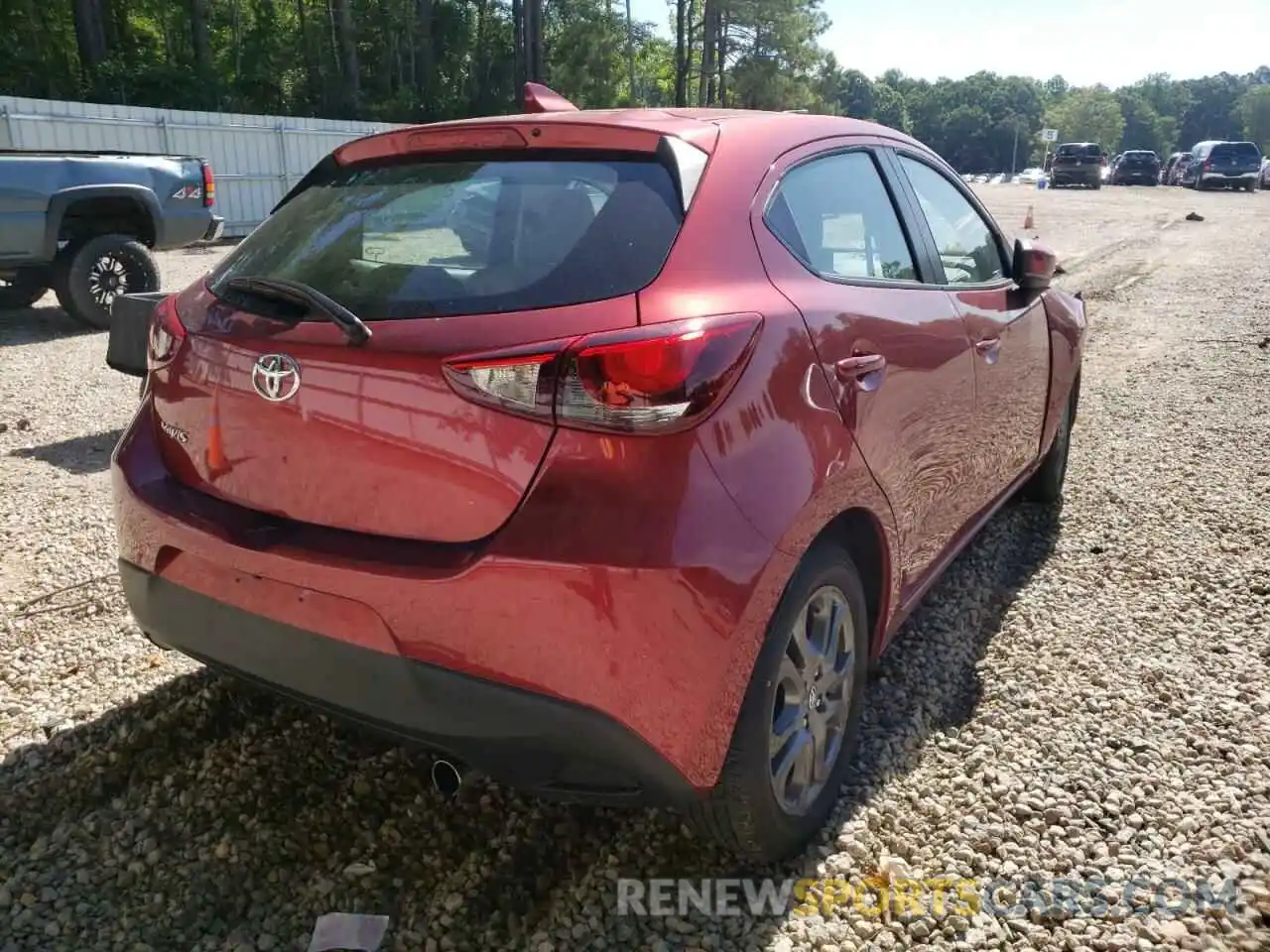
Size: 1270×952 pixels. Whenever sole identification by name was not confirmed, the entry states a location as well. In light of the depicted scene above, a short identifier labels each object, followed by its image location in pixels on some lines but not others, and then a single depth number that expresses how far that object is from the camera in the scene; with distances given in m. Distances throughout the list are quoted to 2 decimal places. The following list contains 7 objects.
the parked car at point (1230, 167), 38.38
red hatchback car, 1.99
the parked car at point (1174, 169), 44.31
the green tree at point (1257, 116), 132.38
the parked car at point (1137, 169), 43.66
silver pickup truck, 8.59
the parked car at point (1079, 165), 41.16
